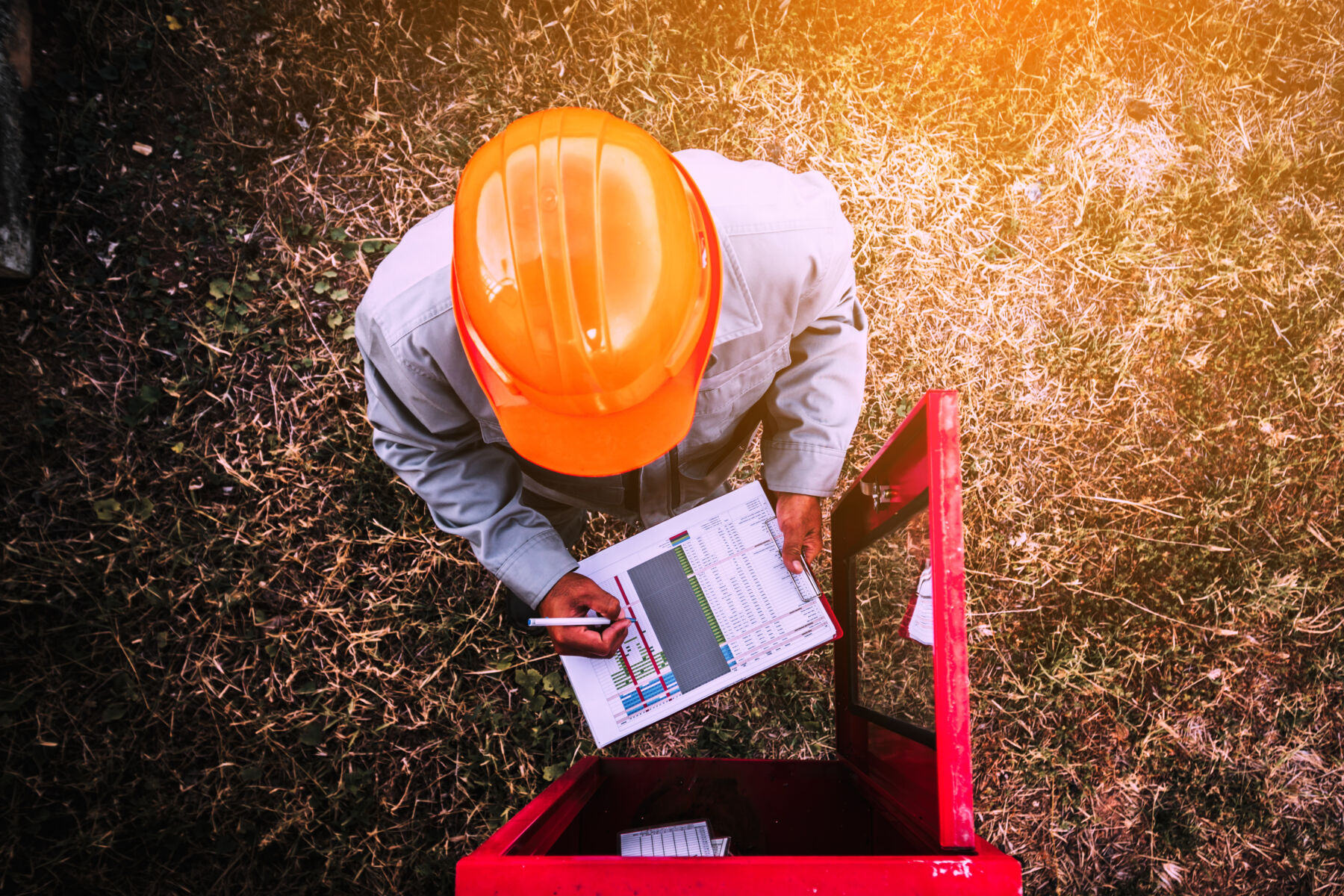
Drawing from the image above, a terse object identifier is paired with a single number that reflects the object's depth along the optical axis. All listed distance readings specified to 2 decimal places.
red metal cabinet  1.21
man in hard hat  1.08
